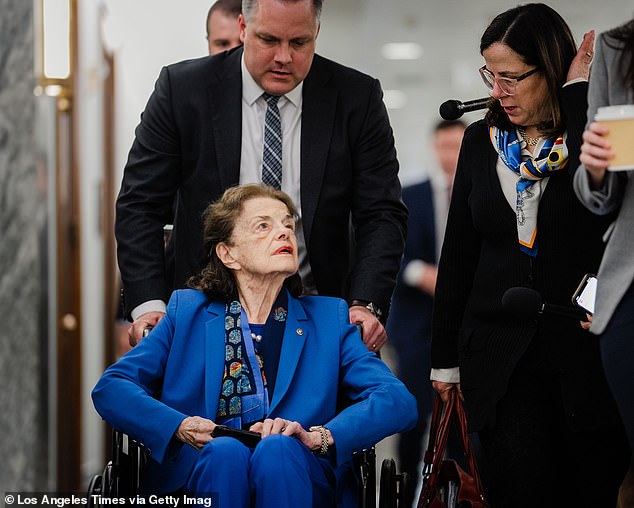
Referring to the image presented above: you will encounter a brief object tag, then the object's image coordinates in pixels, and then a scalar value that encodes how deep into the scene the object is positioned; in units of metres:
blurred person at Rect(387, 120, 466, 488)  10.01
